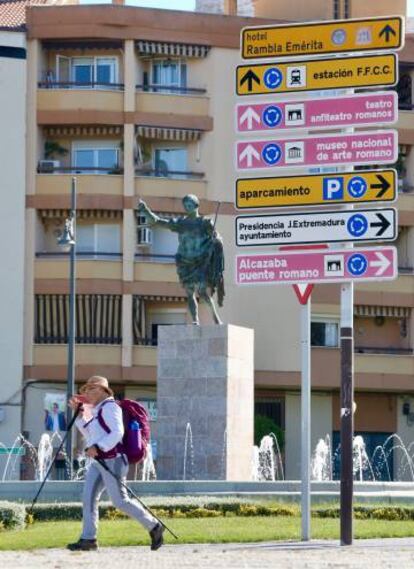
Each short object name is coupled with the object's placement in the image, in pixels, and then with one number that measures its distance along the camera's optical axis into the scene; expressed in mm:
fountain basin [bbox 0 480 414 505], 25312
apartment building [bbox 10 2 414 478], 51906
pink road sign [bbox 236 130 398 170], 17984
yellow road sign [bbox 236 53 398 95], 18000
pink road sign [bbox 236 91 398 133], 18094
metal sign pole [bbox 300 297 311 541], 17828
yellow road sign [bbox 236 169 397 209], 17828
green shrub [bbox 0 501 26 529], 19562
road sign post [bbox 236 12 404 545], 17766
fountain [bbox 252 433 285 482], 46625
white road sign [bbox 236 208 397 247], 17766
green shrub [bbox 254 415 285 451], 51719
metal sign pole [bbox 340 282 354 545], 17219
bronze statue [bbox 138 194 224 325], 30641
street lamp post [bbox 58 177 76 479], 40531
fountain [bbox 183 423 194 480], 30109
